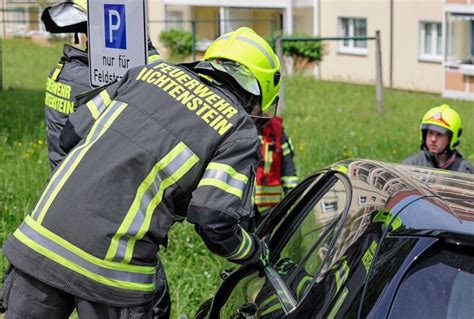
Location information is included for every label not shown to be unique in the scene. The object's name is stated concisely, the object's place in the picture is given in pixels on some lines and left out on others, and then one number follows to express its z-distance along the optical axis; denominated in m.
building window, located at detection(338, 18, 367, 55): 31.92
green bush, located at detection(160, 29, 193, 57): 30.44
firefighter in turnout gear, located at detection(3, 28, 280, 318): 3.47
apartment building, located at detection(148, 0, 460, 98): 29.59
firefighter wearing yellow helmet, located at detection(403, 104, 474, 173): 6.83
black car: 2.62
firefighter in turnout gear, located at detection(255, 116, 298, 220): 7.52
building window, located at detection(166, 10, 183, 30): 38.20
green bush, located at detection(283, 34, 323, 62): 31.09
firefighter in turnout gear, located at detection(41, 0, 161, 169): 5.09
